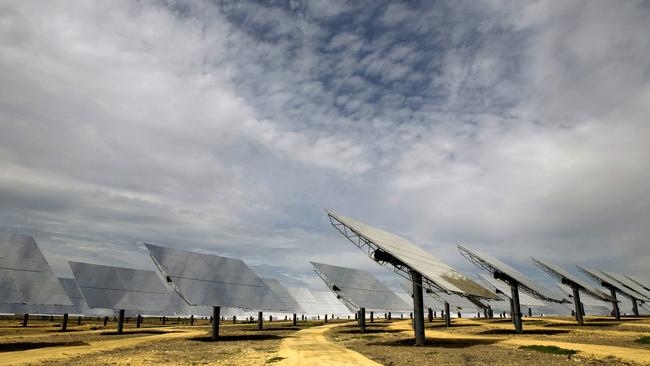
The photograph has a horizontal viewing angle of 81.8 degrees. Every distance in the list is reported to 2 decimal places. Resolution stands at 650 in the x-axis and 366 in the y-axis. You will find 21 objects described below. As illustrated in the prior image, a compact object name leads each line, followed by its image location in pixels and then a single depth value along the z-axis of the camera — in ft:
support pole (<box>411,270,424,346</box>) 91.56
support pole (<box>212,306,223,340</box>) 116.26
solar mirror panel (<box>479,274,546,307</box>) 215.51
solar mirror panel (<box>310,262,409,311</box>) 165.68
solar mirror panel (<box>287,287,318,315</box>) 273.13
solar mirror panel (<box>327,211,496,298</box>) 86.17
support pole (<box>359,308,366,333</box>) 162.09
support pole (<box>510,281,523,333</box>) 132.09
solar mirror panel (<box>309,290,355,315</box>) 285.23
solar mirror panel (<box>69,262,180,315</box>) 152.88
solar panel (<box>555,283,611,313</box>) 261.46
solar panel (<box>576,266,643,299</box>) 225.76
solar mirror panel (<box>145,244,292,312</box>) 115.65
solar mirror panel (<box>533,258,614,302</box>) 171.32
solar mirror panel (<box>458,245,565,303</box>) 133.69
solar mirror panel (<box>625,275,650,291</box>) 306.96
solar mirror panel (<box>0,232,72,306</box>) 87.76
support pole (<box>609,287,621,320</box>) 214.07
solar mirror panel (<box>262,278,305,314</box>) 202.59
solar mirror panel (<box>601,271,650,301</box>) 248.11
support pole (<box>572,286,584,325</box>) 169.78
